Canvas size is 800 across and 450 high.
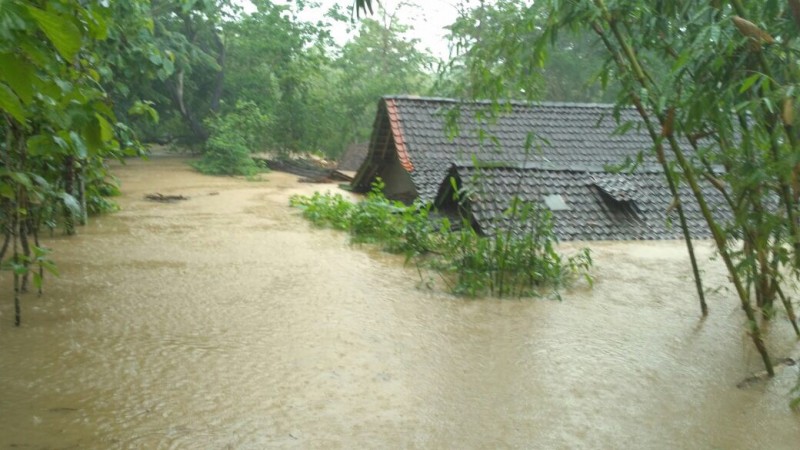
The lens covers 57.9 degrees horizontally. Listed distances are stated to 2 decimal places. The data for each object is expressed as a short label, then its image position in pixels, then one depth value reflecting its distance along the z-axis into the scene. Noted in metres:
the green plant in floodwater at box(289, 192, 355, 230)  10.30
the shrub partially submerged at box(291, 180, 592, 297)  6.95
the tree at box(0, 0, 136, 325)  1.72
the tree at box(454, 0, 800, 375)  3.26
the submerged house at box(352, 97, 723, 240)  10.09
